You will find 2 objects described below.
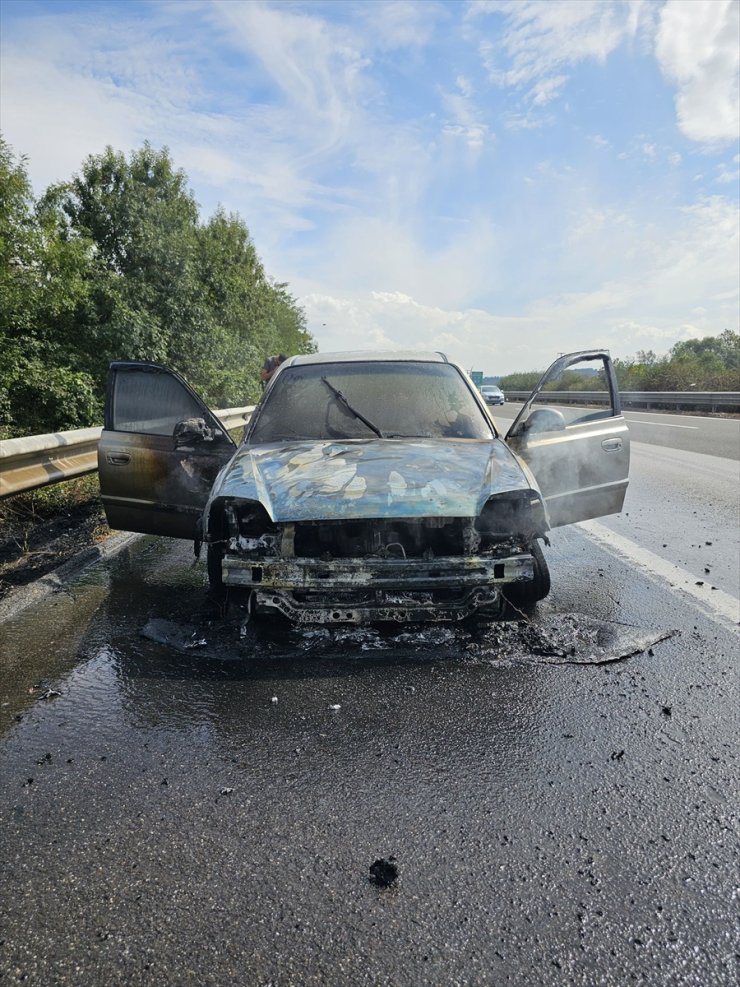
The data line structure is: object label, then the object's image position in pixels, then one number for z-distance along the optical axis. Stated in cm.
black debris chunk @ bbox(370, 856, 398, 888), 169
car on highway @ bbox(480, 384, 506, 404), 3681
